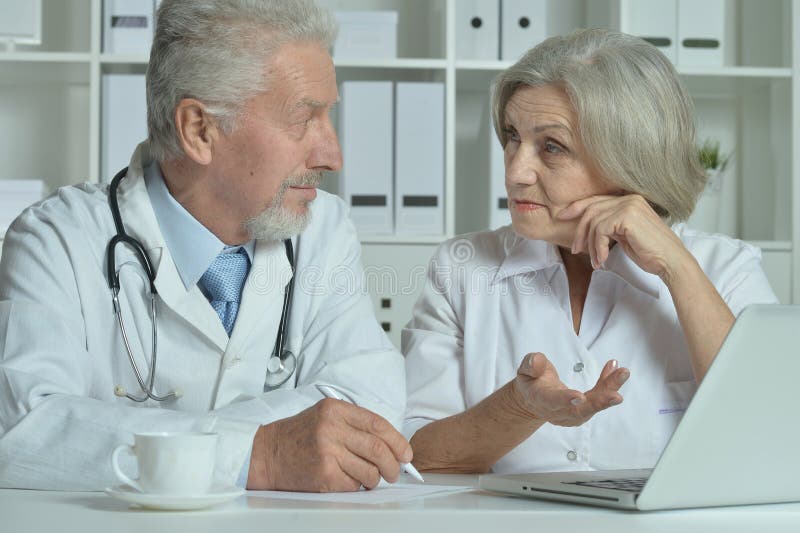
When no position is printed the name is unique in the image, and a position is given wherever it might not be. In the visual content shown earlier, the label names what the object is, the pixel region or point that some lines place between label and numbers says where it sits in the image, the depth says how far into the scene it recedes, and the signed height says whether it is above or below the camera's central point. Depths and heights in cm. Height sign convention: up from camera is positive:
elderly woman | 154 -3
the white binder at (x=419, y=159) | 254 +25
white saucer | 92 -21
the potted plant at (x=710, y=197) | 277 +18
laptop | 88 -15
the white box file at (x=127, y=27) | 254 +57
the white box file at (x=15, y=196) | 246 +15
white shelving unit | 257 +41
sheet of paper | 105 -24
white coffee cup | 93 -18
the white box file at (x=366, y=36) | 261 +57
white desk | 88 -23
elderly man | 140 +1
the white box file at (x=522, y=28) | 264 +59
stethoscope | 141 -9
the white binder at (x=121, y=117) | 249 +34
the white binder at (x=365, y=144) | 252 +28
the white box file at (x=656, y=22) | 267 +62
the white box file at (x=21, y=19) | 256 +59
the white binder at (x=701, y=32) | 268 +59
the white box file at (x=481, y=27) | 265 +60
